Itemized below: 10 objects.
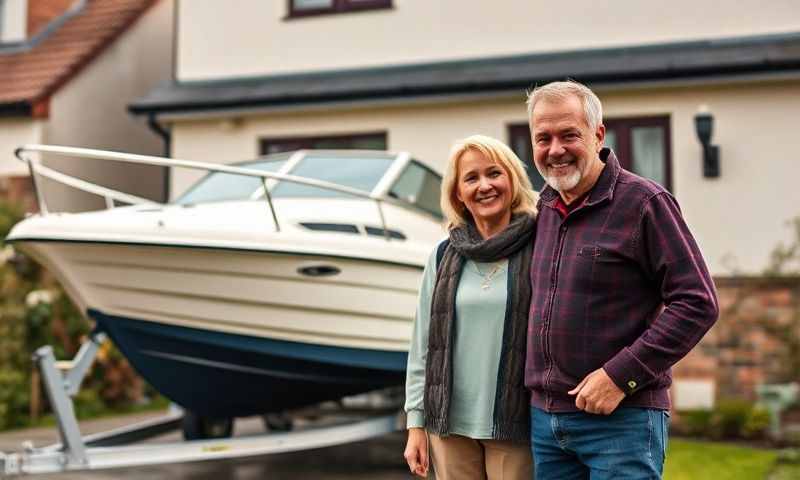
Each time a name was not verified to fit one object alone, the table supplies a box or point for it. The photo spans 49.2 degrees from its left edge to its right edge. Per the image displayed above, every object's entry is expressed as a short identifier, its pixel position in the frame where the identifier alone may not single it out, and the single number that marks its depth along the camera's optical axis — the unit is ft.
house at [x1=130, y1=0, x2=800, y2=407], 26.63
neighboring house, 34.78
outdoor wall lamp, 25.94
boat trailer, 15.31
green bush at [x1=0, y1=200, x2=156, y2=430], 27.45
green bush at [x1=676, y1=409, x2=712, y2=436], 25.25
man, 7.13
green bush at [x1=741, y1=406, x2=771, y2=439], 24.43
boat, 16.28
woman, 8.43
